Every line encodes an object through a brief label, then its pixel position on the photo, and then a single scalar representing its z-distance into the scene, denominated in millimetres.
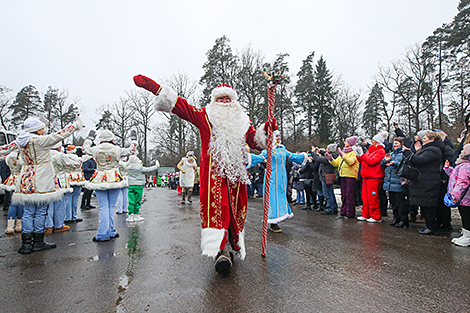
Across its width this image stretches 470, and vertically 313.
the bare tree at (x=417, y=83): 27344
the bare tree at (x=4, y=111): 30750
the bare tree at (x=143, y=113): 38969
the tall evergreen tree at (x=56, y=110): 32938
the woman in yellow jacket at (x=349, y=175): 7464
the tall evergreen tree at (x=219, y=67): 27000
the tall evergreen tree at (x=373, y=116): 38750
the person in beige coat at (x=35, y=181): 4629
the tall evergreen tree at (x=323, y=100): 34625
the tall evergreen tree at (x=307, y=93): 35750
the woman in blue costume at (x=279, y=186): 5742
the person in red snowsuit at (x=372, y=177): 6836
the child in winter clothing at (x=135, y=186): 7590
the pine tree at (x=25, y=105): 31625
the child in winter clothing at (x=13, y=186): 6223
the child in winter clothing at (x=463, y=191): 4492
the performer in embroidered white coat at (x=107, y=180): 5270
